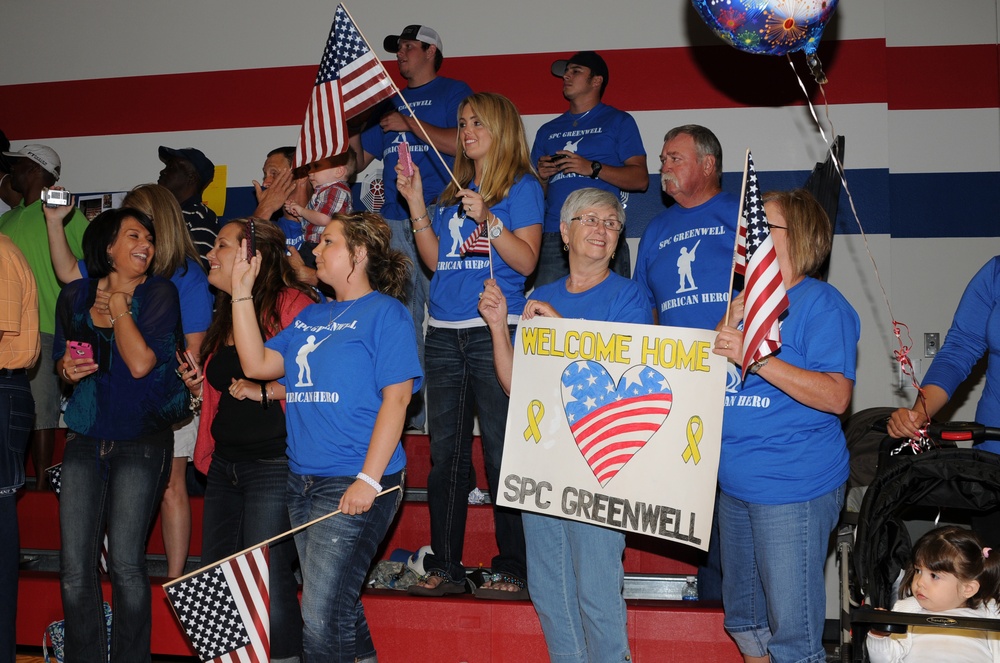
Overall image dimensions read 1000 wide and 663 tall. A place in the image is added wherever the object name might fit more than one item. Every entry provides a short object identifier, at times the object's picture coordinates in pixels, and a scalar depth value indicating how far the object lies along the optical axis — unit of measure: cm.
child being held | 507
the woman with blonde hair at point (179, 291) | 442
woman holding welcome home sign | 334
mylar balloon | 359
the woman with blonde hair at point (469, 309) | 407
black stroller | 314
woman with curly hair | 327
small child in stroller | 299
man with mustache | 388
